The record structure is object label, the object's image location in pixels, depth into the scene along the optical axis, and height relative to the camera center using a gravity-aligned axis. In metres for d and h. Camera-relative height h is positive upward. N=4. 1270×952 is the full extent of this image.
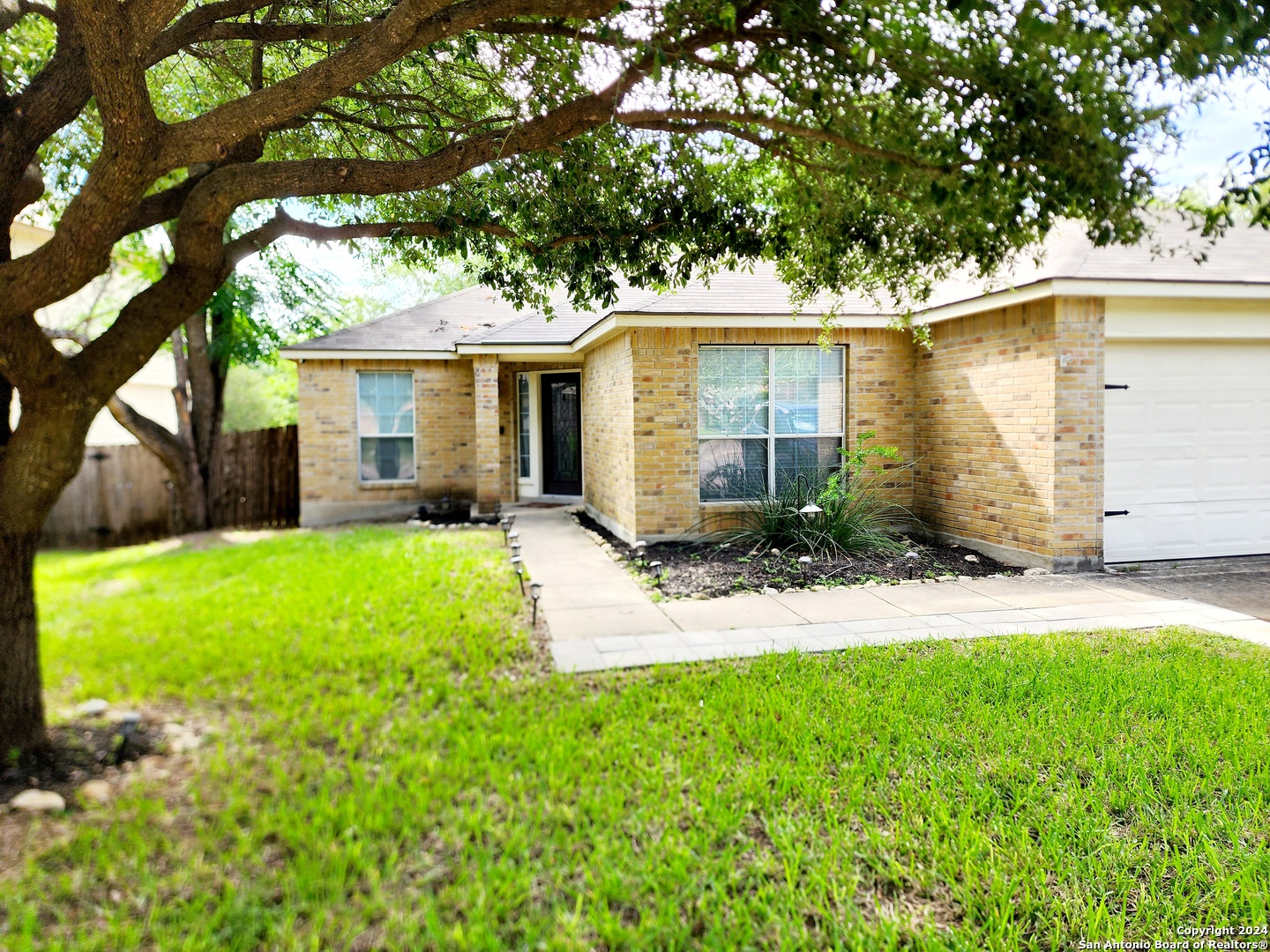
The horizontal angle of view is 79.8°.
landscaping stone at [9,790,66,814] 3.01 -1.39
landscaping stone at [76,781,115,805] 2.99 -1.35
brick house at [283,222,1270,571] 7.80 +0.53
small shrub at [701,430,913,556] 8.61 -0.83
